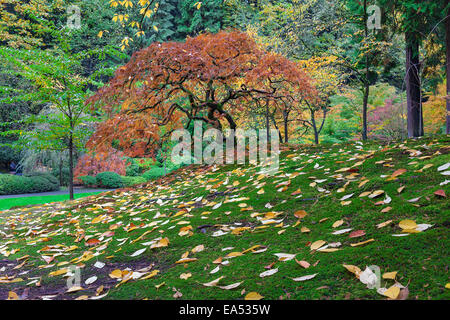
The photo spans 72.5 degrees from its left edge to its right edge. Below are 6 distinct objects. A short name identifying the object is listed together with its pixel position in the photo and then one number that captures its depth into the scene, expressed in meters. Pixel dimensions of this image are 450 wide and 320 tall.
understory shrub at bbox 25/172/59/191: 12.41
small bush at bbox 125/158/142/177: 16.81
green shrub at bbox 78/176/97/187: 13.37
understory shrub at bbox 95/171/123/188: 13.41
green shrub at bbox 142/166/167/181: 14.66
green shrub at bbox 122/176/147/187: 14.12
